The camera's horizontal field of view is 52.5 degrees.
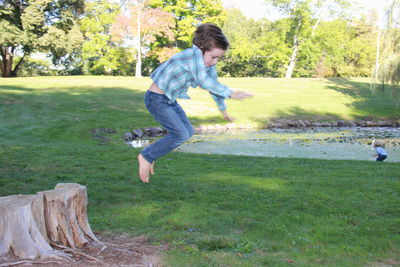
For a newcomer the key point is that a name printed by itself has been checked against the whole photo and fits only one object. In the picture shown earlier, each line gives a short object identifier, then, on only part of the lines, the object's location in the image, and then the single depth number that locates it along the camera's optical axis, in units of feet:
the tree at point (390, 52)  68.69
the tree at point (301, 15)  166.71
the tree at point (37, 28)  117.80
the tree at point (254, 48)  169.37
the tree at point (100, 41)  162.40
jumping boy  14.40
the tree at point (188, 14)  154.20
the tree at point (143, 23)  144.05
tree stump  13.28
